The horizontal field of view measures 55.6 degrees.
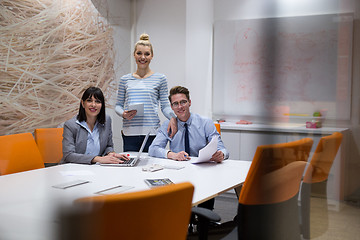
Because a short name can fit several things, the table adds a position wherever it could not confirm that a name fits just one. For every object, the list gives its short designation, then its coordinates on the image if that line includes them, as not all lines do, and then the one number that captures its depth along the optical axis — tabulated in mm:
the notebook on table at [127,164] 1844
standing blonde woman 2352
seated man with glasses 2049
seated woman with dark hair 1928
